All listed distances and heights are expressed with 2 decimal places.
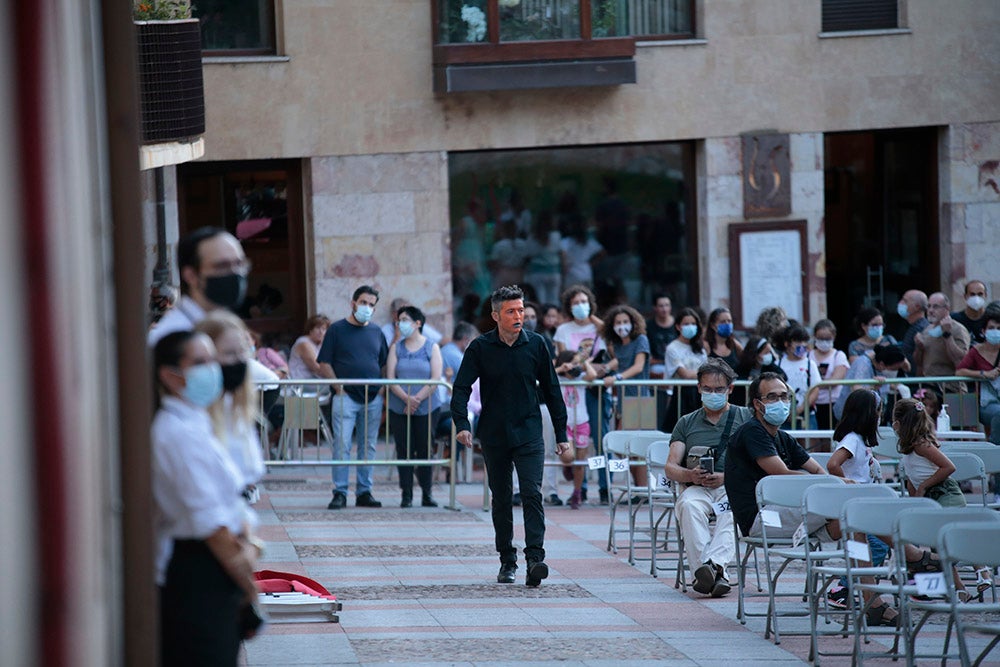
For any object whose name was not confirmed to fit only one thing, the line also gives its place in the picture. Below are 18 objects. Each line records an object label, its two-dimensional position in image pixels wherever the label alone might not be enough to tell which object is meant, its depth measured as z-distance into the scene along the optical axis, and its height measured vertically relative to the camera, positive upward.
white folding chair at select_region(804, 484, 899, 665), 16.32 -1.93
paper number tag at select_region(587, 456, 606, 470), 23.51 -2.30
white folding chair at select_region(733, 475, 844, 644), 17.66 -1.97
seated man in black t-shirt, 18.51 -1.78
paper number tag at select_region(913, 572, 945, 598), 13.65 -1.90
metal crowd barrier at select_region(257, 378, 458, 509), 27.03 -2.31
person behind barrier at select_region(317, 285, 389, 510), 27.53 -1.97
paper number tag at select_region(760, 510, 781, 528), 17.06 -2.01
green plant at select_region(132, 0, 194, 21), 22.11 +1.16
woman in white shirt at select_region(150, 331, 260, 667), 9.22 -1.04
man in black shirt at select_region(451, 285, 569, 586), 20.40 -1.63
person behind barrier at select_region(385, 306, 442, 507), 27.50 -2.07
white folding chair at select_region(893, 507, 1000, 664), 15.04 -1.85
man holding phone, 19.49 -2.03
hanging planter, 20.98 +0.65
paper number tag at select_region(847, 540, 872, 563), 15.60 -2.01
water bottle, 25.53 -2.24
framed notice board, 36.46 -1.35
